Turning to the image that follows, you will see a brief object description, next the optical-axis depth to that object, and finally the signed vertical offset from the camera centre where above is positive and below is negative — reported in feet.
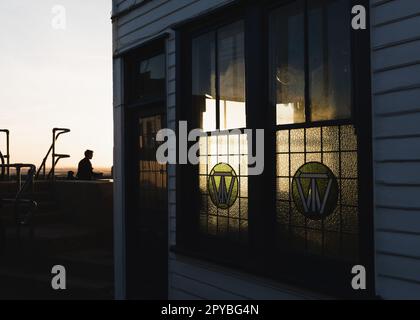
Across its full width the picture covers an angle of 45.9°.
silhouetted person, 42.29 -0.21
